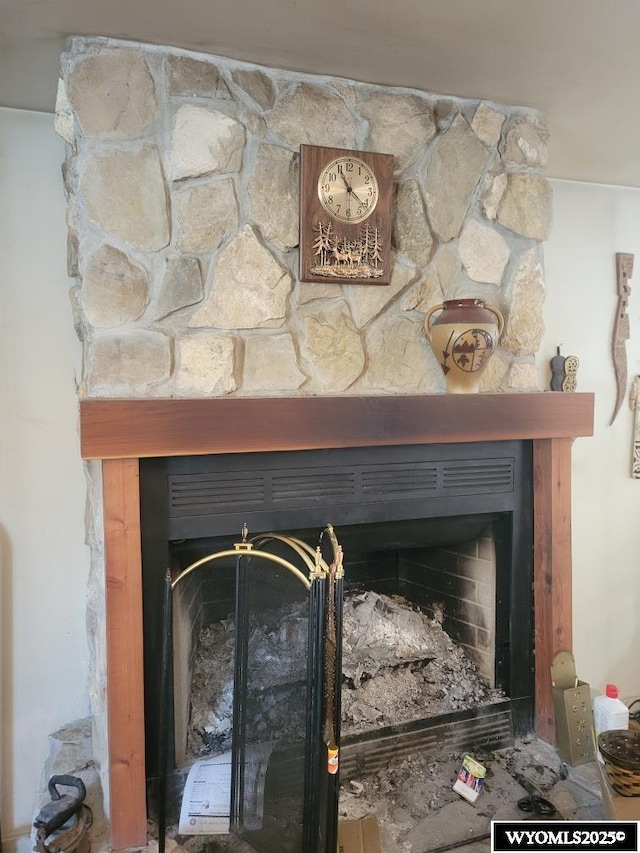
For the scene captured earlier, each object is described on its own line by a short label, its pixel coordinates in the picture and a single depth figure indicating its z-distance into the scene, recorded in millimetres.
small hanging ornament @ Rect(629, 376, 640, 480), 2719
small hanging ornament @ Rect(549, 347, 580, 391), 2367
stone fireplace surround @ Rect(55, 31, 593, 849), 1531
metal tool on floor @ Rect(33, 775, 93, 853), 1440
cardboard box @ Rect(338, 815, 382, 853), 1567
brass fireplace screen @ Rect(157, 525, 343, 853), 1386
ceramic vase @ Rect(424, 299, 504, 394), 1751
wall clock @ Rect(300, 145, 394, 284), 1674
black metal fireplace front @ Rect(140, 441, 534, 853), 1600
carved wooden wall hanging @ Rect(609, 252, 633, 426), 2652
